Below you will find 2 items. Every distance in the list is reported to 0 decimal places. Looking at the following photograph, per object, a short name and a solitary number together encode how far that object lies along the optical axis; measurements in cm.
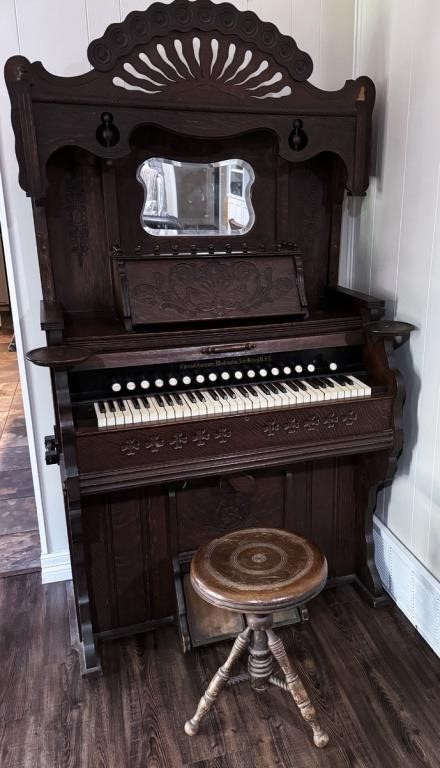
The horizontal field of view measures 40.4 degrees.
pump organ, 172
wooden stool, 148
